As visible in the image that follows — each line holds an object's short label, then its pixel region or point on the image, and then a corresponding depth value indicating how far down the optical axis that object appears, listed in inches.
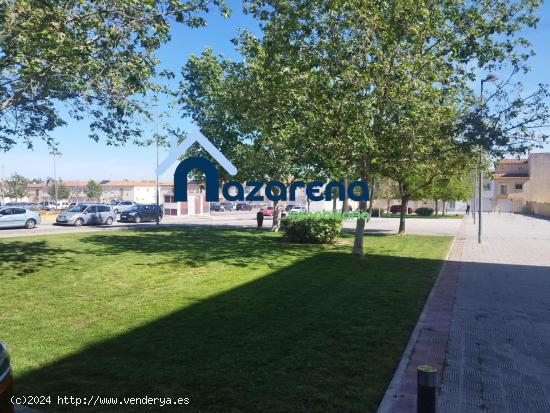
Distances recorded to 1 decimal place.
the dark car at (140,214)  1423.5
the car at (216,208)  2714.1
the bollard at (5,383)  129.9
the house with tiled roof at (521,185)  2780.5
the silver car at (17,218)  1053.9
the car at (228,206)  2872.8
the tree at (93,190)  4141.2
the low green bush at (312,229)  713.0
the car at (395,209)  2162.9
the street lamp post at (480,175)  642.7
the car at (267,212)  1958.9
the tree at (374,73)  483.5
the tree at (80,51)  325.7
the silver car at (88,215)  1197.0
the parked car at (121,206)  2046.0
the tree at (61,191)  4306.1
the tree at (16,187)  3858.3
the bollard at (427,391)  133.3
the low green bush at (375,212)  1954.1
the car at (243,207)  2874.0
